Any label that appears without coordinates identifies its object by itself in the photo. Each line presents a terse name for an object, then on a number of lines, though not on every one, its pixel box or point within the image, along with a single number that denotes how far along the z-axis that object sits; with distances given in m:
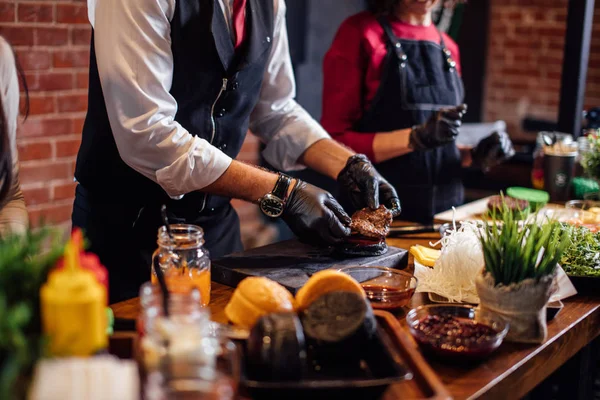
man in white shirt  2.07
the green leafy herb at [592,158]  2.96
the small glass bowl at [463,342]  1.52
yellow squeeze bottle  1.11
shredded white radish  1.88
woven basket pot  1.63
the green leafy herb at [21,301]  1.08
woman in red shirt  3.04
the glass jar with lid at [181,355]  1.09
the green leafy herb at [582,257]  2.04
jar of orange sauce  1.74
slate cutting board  1.93
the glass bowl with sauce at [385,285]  1.79
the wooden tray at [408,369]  1.30
